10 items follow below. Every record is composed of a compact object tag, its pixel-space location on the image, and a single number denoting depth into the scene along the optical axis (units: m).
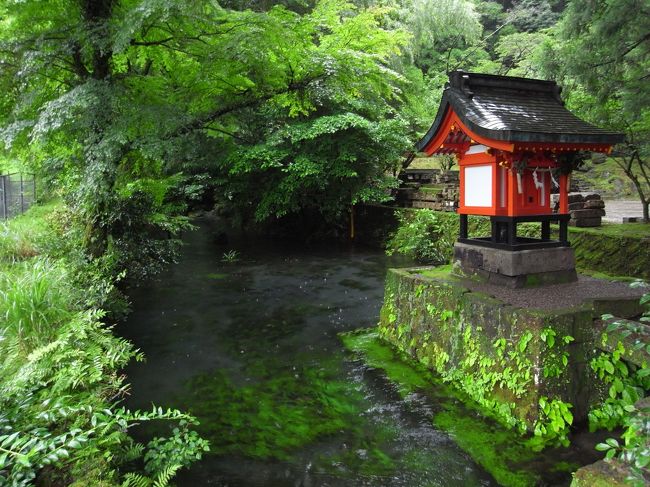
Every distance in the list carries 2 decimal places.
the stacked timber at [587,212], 9.76
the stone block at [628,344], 4.02
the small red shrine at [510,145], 5.41
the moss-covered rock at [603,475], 2.57
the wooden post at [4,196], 14.00
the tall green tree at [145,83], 6.72
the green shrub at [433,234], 13.07
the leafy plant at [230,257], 15.14
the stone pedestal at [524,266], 5.75
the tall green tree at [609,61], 7.00
